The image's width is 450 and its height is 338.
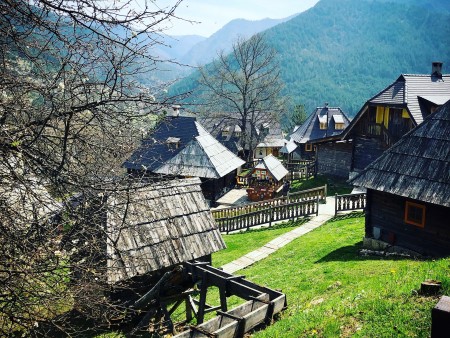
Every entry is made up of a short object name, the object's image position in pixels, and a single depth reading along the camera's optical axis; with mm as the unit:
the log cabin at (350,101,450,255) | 12867
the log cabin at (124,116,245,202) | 31078
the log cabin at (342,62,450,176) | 24438
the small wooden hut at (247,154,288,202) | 31406
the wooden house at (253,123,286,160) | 60688
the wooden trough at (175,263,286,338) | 6973
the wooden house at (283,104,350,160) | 45375
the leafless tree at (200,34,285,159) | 40844
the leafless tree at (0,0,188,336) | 4535
